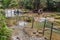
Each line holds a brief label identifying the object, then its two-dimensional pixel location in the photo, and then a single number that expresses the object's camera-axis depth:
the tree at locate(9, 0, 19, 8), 15.54
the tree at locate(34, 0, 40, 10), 14.48
